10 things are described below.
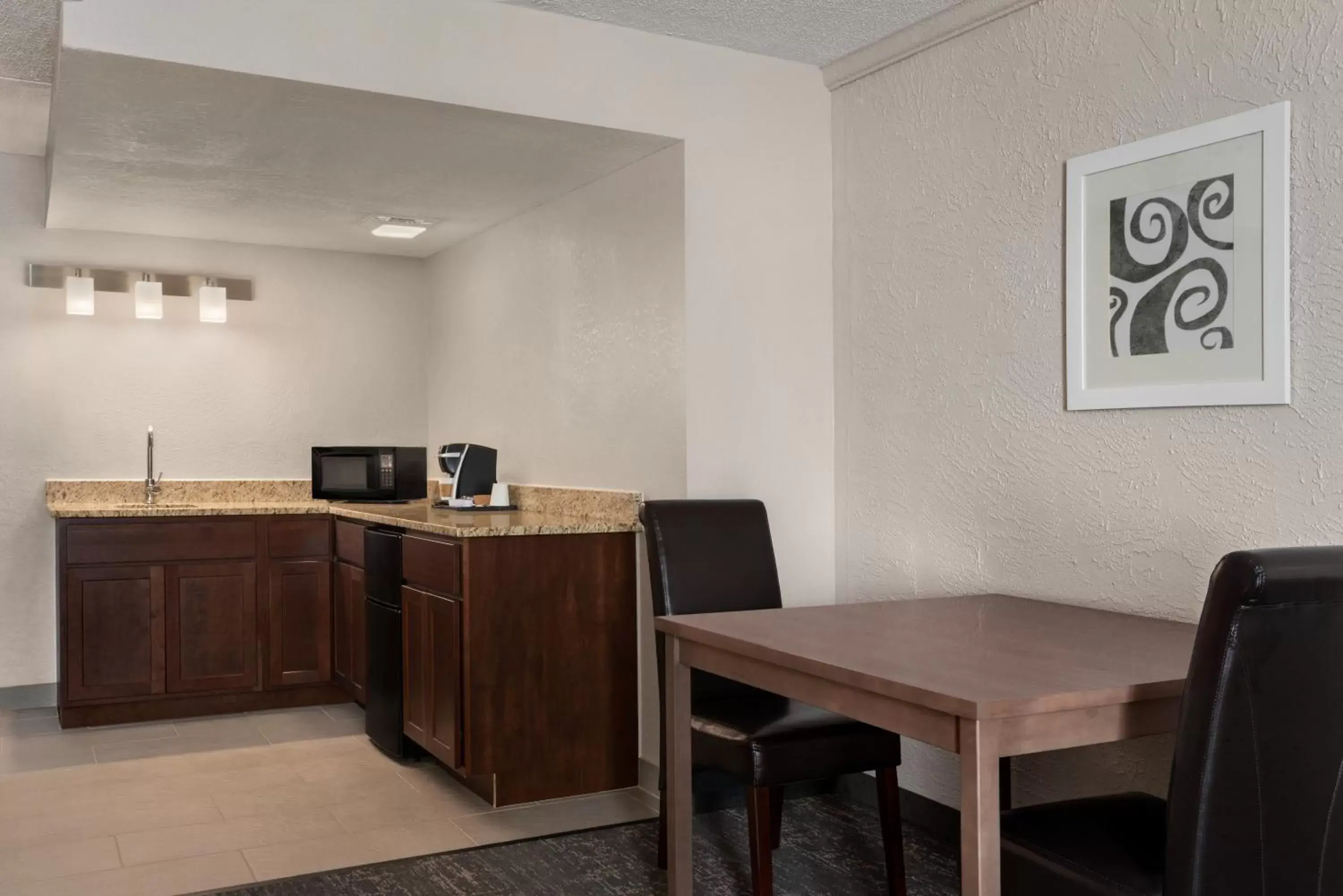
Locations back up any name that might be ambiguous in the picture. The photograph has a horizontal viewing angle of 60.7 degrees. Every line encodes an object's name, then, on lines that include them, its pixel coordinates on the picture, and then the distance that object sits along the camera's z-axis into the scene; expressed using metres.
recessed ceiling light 4.61
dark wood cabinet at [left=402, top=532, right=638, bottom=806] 3.29
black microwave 4.89
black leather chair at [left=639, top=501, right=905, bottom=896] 2.40
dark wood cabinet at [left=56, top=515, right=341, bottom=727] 4.37
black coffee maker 4.39
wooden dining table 1.63
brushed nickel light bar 4.78
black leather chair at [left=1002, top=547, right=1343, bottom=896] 1.48
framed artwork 2.28
